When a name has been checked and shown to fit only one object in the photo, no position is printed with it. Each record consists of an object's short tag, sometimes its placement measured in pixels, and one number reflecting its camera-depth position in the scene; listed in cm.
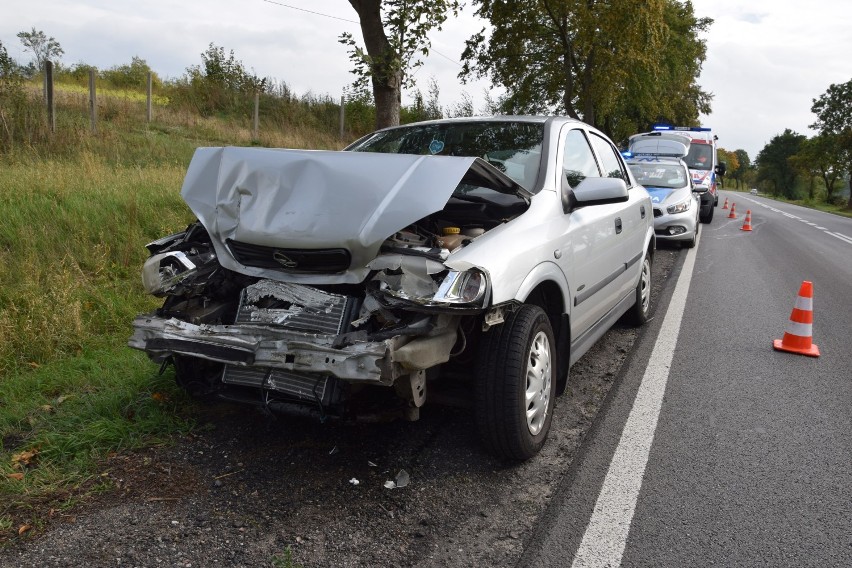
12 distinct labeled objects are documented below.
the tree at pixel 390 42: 931
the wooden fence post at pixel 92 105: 1355
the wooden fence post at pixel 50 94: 1115
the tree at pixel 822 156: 6053
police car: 1209
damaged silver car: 295
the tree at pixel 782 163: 10538
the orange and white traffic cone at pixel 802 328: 554
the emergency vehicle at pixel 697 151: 1765
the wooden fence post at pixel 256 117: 1888
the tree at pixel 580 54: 1942
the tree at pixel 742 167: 15758
